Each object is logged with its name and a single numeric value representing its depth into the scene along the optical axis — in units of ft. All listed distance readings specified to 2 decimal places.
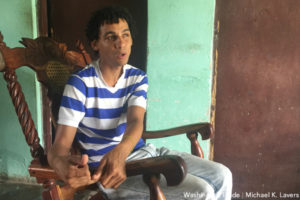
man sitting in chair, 2.85
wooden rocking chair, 2.31
